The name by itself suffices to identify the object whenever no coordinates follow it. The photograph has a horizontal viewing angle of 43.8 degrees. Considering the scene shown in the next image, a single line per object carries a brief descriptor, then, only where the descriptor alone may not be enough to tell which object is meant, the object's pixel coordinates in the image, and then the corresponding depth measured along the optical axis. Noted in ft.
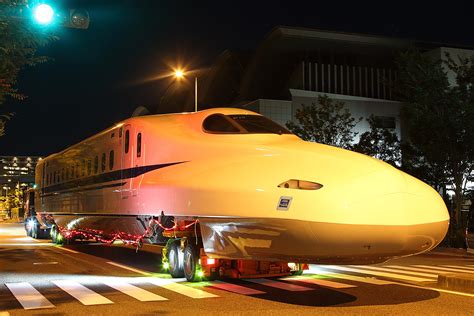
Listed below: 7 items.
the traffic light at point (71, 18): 38.11
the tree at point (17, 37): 34.04
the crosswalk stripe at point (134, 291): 33.01
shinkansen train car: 28.53
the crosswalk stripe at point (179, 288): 33.78
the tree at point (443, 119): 80.02
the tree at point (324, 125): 107.24
